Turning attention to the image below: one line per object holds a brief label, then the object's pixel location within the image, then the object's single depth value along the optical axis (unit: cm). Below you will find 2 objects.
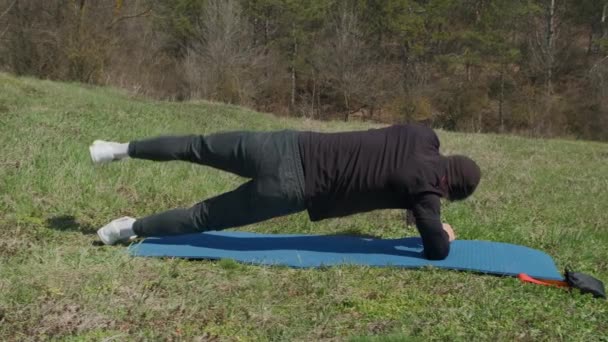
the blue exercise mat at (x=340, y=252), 438
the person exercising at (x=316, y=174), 426
